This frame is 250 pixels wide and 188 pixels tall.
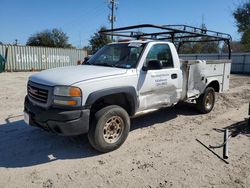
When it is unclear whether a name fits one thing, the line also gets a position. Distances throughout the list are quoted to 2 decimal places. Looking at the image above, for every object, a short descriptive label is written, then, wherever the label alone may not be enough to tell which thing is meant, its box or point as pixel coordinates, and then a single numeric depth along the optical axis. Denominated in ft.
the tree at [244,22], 103.86
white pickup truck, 11.89
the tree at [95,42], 113.86
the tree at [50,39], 171.94
